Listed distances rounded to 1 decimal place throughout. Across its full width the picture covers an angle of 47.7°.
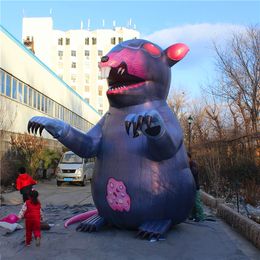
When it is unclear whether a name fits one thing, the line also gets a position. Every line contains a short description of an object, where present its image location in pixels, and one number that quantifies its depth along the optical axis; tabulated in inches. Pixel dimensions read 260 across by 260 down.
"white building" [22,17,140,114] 2081.5
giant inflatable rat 179.6
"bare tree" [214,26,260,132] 674.4
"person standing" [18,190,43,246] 174.3
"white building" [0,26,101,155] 548.5
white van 578.8
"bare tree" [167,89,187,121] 1342.7
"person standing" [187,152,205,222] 233.9
